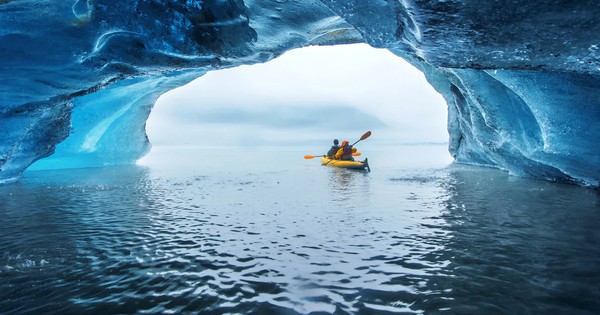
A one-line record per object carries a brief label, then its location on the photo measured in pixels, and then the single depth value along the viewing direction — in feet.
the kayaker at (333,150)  65.56
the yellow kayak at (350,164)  55.52
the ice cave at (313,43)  16.12
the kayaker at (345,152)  60.70
